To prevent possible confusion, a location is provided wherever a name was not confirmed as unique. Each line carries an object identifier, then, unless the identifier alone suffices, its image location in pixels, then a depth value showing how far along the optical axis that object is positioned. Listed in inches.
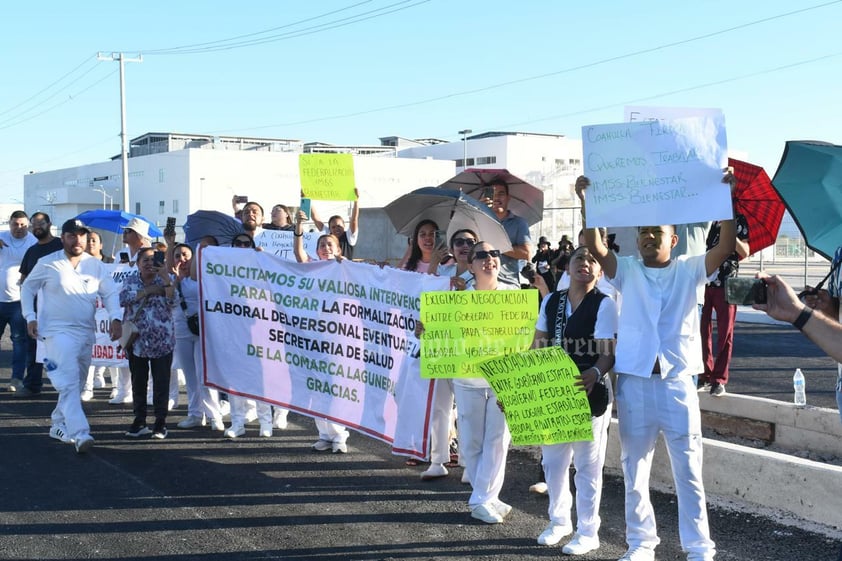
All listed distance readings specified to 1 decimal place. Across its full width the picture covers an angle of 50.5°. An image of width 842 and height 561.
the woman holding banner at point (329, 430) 326.6
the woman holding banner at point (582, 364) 218.4
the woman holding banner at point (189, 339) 370.3
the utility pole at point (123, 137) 1694.1
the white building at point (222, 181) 2244.1
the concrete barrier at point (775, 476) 229.6
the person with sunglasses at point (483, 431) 243.4
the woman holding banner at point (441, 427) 285.3
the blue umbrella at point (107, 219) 523.5
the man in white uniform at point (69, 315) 322.0
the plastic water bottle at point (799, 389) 328.8
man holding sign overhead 198.4
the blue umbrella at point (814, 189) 181.8
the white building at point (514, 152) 2593.5
